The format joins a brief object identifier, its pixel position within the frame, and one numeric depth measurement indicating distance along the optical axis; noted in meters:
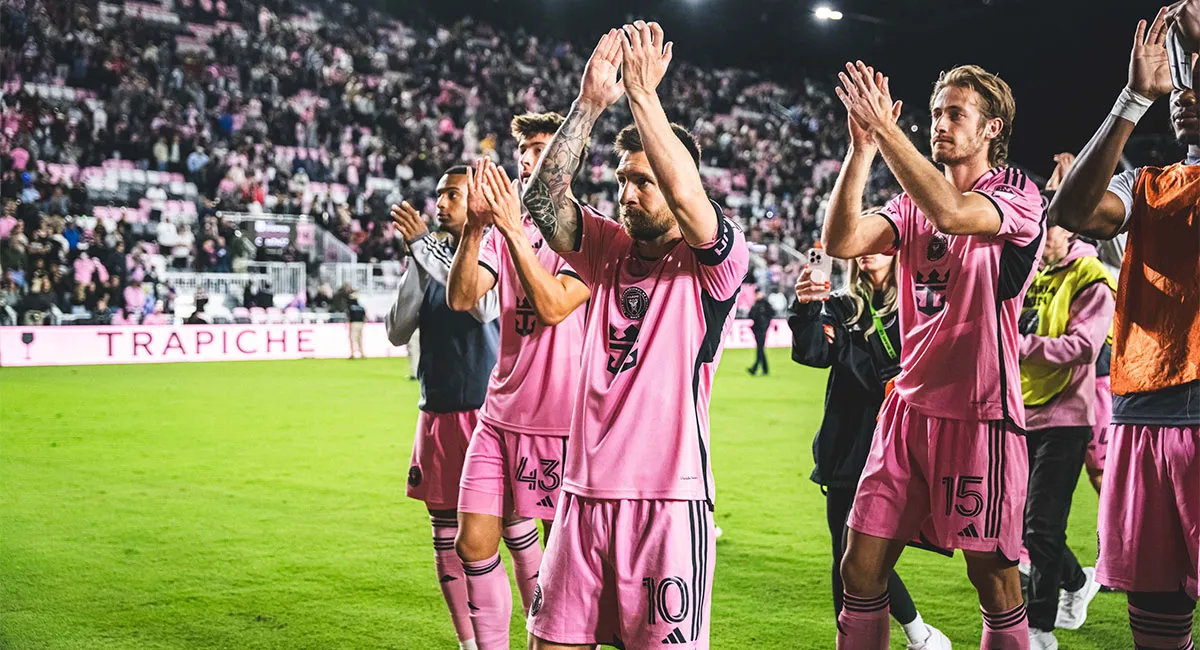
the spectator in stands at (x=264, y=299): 22.24
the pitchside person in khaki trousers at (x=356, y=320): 21.37
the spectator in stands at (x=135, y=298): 21.00
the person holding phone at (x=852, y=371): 4.33
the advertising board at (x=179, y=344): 18.53
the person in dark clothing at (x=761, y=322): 19.48
